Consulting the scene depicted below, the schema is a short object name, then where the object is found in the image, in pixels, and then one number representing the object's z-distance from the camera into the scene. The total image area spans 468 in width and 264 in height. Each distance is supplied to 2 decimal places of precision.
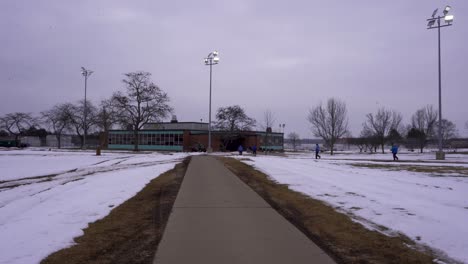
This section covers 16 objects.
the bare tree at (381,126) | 75.69
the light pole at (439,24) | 37.44
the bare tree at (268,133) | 81.44
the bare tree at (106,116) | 61.66
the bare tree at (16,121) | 100.25
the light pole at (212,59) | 51.47
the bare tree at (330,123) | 67.50
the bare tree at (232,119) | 77.62
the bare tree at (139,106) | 61.75
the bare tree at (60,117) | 87.25
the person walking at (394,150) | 36.75
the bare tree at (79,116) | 87.04
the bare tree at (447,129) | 96.62
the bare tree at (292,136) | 120.67
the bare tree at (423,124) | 81.69
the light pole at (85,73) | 64.44
